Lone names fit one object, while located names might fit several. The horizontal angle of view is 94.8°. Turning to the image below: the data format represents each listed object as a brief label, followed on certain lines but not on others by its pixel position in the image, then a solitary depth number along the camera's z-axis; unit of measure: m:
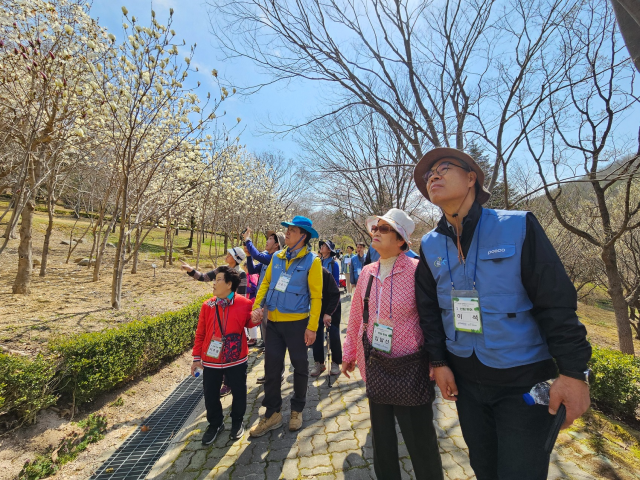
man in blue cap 3.03
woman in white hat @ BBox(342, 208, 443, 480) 1.85
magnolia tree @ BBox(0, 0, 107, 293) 4.15
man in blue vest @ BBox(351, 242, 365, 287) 8.75
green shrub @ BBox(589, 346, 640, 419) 3.58
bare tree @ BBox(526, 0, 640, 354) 4.94
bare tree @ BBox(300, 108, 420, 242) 11.17
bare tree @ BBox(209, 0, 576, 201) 4.64
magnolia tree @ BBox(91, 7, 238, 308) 5.43
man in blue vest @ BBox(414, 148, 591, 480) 1.33
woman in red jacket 2.96
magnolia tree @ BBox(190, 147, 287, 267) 12.73
